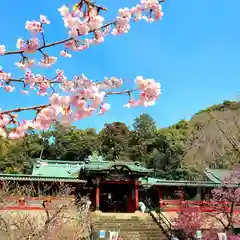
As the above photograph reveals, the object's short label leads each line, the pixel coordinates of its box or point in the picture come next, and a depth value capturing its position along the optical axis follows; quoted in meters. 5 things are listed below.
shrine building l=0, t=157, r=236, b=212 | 15.97
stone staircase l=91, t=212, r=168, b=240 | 13.18
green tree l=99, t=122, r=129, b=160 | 29.77
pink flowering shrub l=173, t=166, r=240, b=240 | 12.57
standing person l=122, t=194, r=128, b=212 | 17.47
